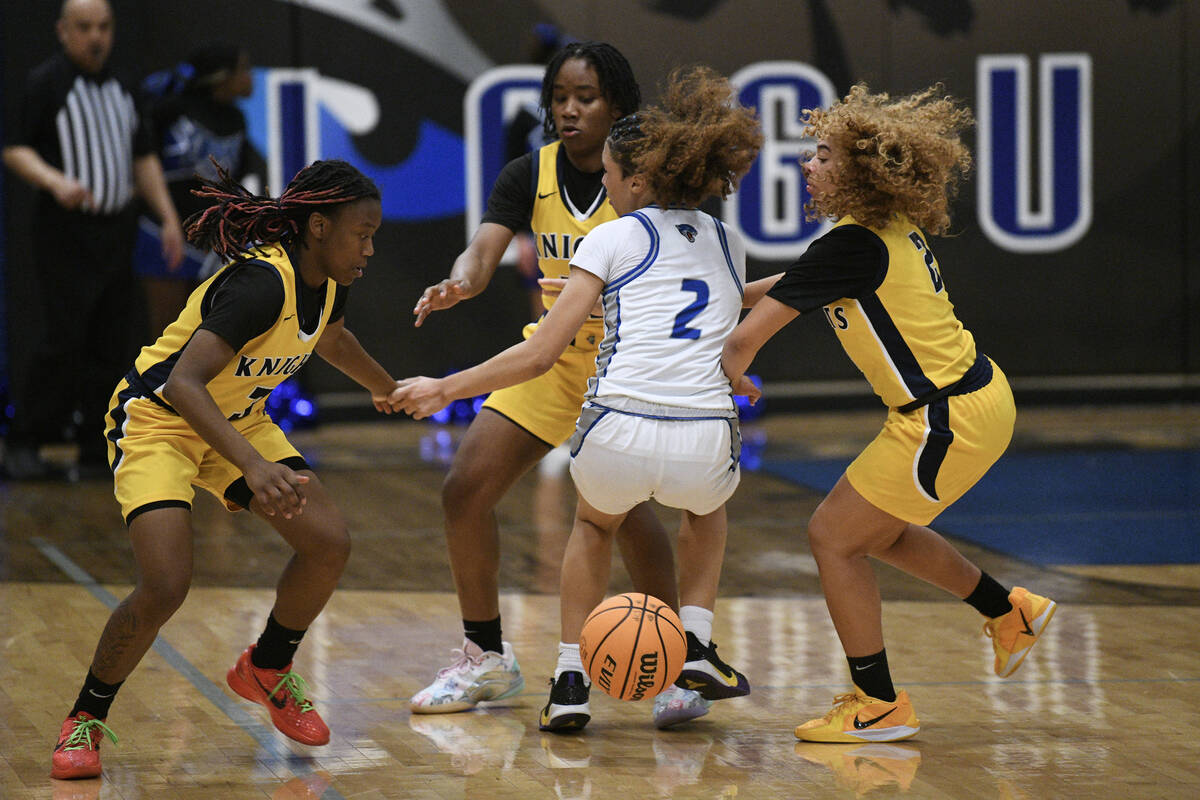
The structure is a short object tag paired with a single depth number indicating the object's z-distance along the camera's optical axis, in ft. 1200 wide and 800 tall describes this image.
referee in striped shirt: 57.16
